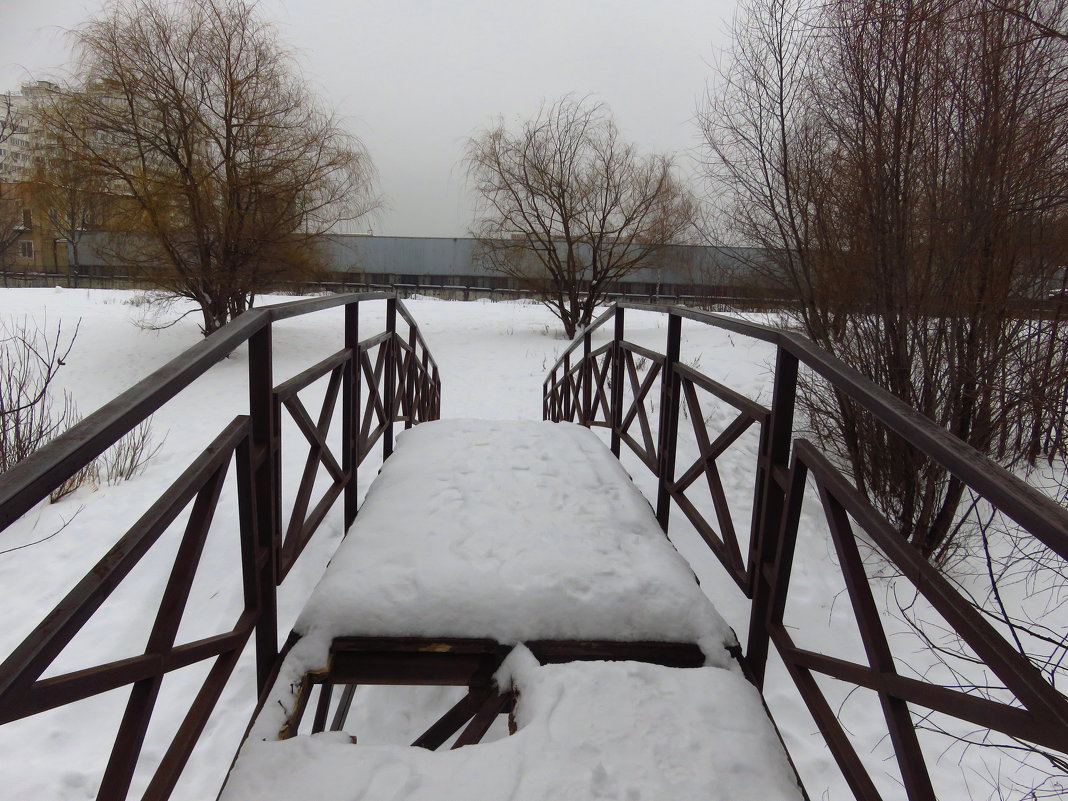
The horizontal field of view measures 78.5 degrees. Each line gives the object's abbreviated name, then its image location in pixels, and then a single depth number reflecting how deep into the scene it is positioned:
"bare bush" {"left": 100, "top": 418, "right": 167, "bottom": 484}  5.86
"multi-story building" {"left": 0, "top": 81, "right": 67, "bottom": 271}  10.80
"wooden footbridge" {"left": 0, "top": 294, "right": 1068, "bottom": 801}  1.16
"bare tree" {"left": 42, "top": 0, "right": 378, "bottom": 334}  11.38
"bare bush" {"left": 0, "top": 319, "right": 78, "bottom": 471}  4.95
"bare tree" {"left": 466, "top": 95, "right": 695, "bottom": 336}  15.52
